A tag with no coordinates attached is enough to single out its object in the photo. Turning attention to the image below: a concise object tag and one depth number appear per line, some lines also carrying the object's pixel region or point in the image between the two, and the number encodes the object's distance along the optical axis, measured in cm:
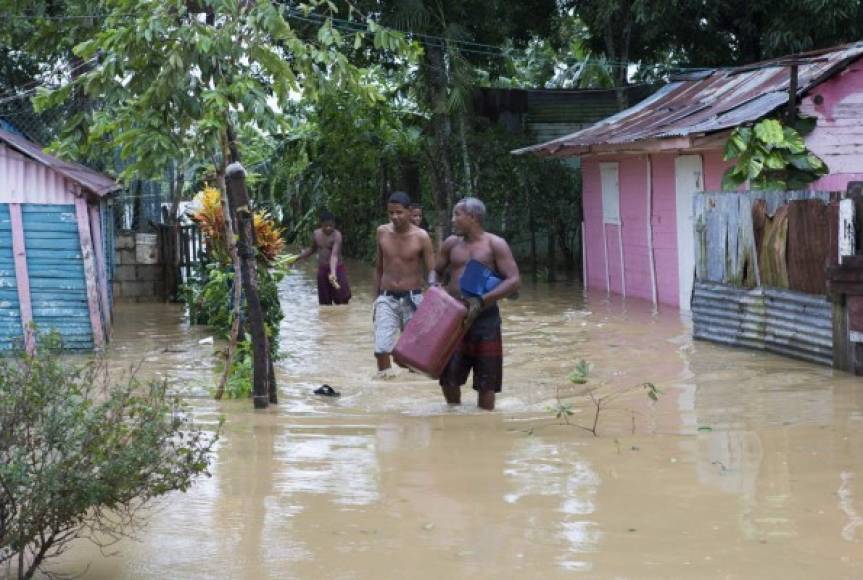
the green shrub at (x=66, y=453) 508
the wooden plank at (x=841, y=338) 1108
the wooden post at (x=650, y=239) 1878
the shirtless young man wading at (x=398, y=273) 1123
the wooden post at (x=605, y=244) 2108
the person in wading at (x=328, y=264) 1683
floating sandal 1079
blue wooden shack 1374
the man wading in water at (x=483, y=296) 940
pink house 1515
